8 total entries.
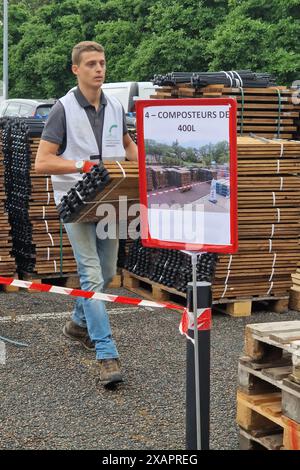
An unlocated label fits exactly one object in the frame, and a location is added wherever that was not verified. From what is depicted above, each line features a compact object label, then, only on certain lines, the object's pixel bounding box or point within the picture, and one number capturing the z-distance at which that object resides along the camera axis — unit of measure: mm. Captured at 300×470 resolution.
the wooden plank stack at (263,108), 9656
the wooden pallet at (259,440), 4789
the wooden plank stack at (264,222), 8219
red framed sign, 4664
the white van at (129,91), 24234
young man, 6344
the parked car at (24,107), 25203
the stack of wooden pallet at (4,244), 9219
